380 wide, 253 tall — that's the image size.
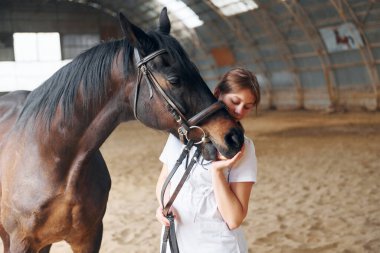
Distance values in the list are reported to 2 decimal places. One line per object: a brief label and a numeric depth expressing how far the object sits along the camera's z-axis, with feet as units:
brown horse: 5.12
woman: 4.85
